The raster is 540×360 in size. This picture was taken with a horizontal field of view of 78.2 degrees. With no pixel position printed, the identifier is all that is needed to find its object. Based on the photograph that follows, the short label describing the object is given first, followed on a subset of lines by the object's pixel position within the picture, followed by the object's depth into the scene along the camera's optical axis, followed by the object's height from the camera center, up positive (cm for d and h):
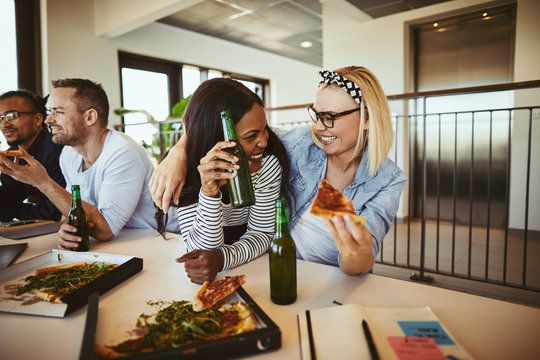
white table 70 -38
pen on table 62 -36
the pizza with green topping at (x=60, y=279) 93 -36
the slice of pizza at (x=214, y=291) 81 -34
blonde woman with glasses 123 -1
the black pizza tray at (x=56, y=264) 85 -36
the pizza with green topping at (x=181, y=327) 66 -36
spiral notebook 64 -37
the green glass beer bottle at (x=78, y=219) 135 -23
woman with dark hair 102 -7
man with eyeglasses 206 +10
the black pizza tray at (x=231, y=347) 61 -35
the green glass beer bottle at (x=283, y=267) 87 -28
